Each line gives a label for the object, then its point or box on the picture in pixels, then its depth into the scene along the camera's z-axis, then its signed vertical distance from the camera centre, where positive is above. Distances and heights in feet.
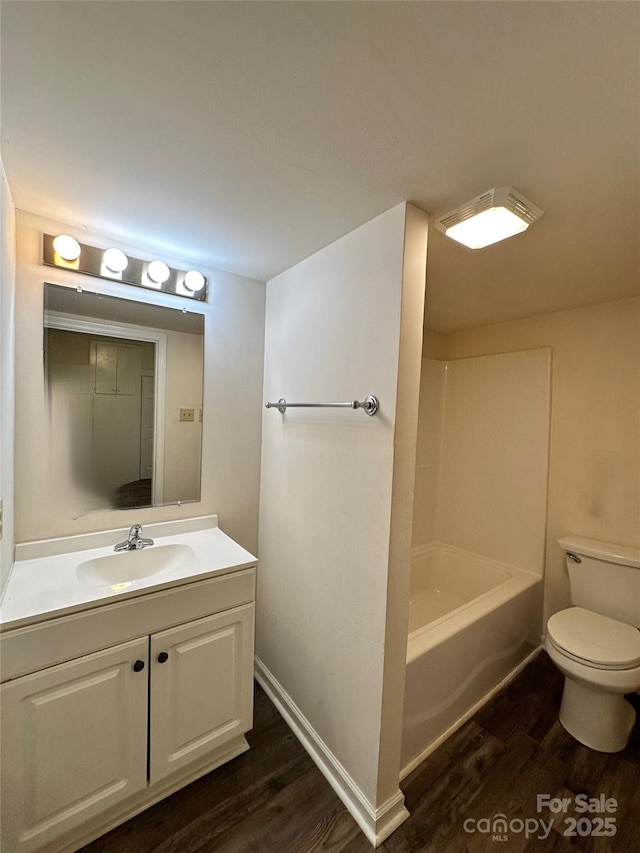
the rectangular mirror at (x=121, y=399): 4.72 +0.16
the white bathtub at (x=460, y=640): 4.83 -3.80
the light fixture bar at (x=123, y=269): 4.56 +2.02
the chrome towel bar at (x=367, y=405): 4.05 +0.16
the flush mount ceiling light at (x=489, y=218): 3.54 +2.26
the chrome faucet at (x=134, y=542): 4.92 -1.89
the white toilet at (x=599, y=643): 5.05 -3.34
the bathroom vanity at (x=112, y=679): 3.35 -2.99
